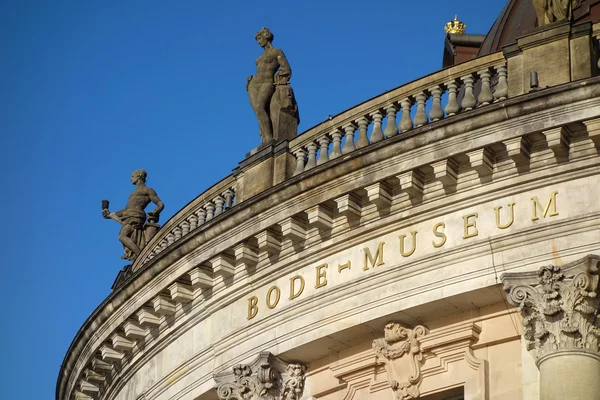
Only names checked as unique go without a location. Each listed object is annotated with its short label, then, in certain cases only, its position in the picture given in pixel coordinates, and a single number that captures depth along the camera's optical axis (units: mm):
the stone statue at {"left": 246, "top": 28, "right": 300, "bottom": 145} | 32156
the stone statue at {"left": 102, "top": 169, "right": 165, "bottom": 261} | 35531
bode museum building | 26719
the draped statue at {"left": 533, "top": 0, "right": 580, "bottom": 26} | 28578
